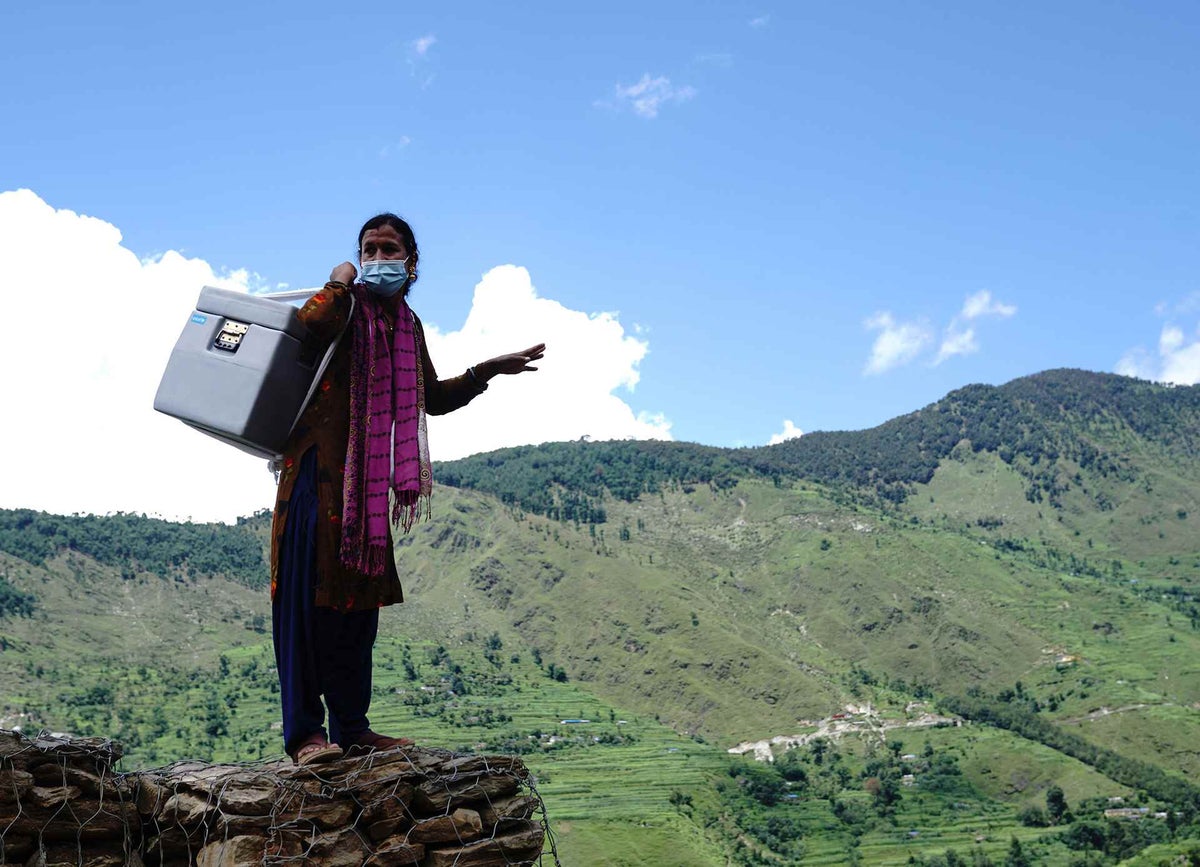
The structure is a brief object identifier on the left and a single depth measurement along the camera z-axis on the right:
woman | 4.50
